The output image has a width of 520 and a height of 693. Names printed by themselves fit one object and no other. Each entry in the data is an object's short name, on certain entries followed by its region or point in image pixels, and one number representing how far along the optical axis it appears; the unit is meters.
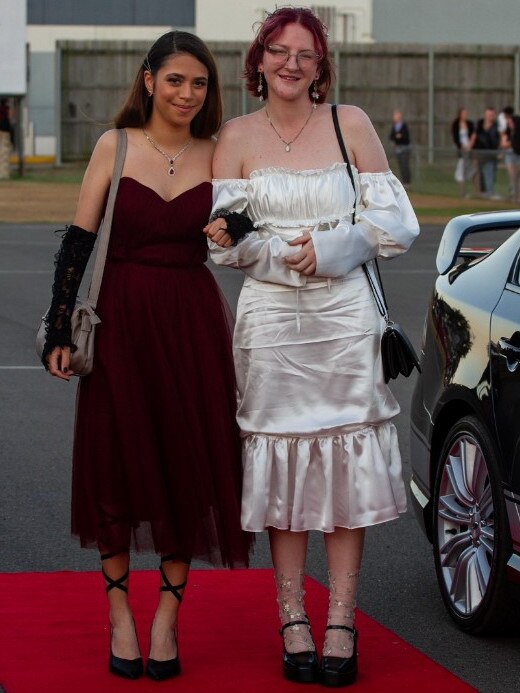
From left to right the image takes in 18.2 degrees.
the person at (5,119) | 39.88
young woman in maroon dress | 4.89
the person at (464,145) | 32.44
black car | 5.13
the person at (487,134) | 36.31
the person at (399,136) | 35.69
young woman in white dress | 4.88
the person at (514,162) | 30.31
